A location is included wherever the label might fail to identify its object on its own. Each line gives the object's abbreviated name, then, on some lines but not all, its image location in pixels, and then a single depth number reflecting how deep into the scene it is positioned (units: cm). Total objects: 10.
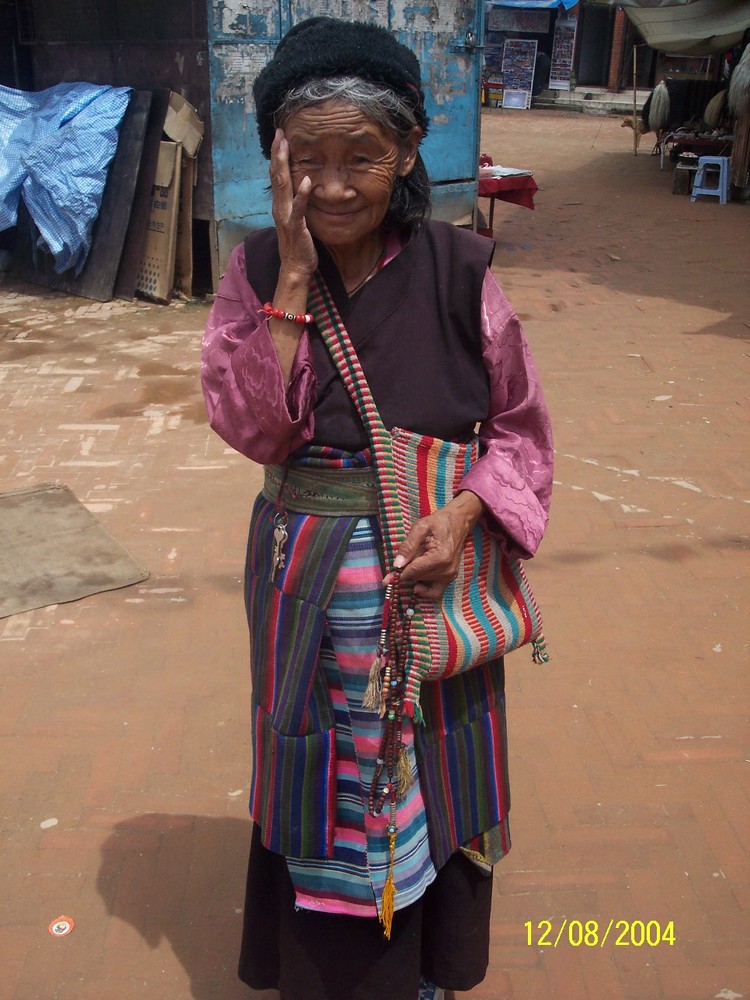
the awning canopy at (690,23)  1396
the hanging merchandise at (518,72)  2666
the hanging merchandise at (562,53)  2648
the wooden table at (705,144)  1380
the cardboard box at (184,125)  769
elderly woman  157
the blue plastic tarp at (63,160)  790
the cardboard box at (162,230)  783
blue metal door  754
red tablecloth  1023
